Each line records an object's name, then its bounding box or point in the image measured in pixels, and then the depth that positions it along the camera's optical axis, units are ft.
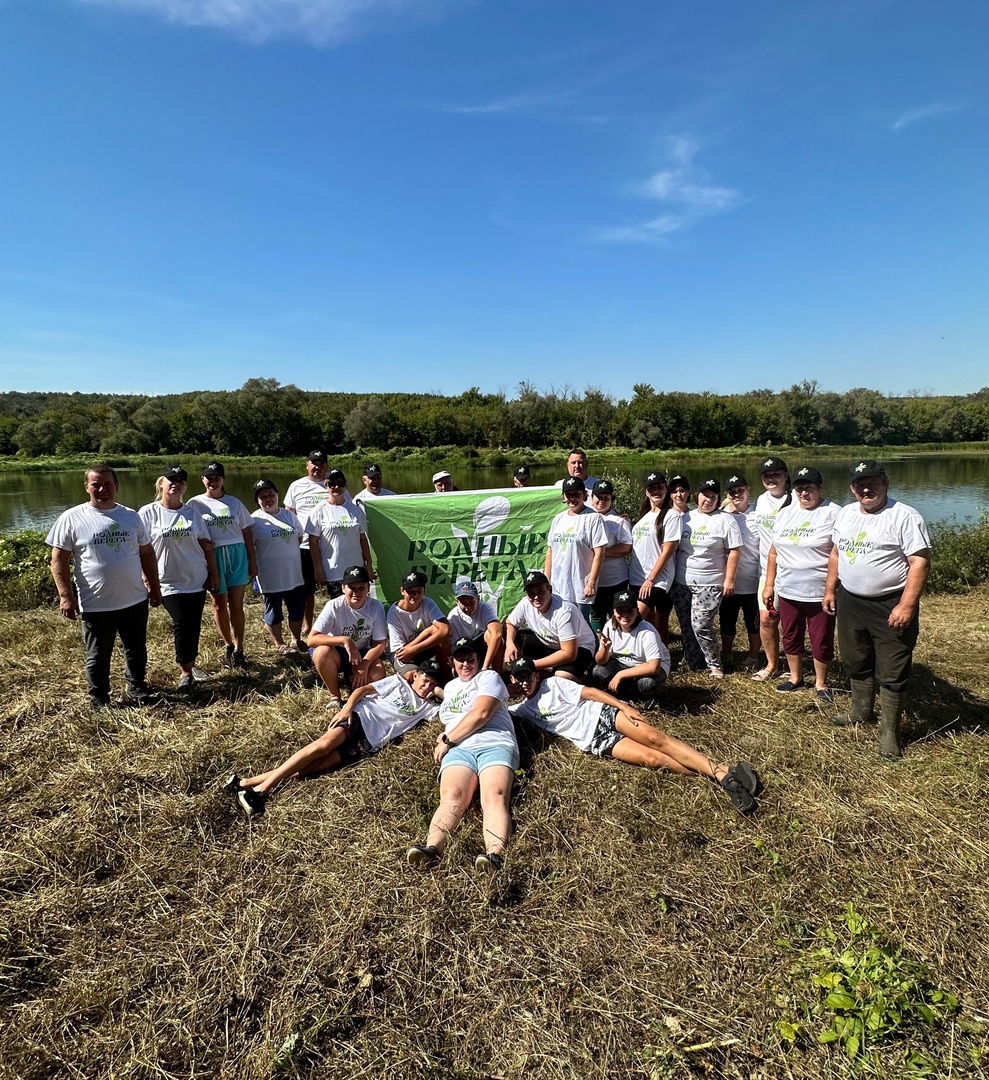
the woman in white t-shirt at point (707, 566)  18.31
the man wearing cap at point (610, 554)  18.54
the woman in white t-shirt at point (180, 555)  17.71
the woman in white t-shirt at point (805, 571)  15.96
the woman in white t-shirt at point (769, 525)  18.19
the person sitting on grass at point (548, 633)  15.98
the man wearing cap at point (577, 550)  18.30
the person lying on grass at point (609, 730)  12.56
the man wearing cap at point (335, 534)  20.34
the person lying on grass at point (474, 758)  11.19
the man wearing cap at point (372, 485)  22.02
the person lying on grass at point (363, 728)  13.15
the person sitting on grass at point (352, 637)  16.46
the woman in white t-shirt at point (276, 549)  20.29
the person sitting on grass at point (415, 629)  16.75
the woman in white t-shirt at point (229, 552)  19.21
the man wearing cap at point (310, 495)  22.27
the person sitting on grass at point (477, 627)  16.79
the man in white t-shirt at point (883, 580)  13.05
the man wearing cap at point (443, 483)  24.26
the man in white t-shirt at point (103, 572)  15.58
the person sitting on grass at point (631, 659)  16.26
